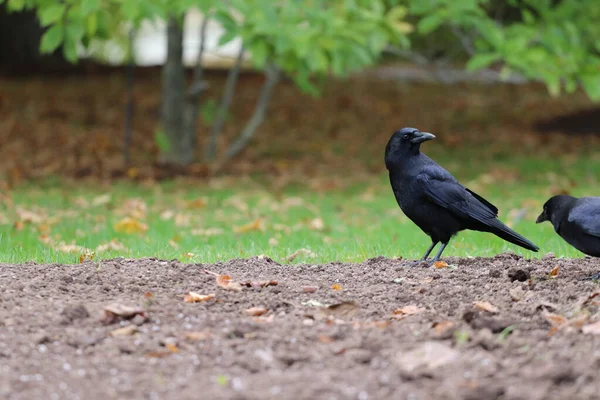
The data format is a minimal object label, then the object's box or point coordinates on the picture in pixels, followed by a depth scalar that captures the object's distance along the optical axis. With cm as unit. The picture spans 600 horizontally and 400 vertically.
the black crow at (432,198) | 1069
